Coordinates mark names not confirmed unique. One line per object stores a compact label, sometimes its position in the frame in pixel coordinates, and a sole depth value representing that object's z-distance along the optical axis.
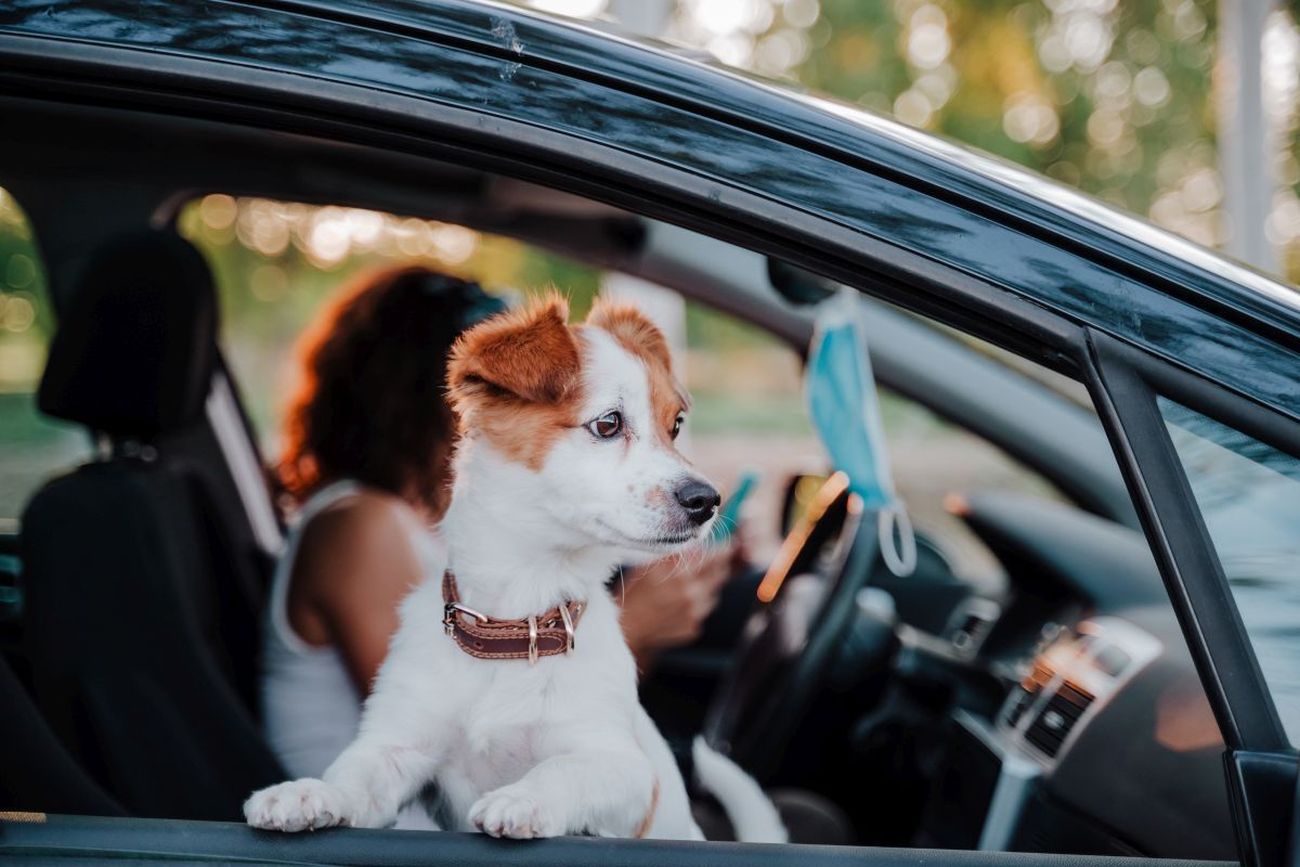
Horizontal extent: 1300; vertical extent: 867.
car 1.05
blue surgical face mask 1.81
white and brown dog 1.29
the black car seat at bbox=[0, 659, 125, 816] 1.43
